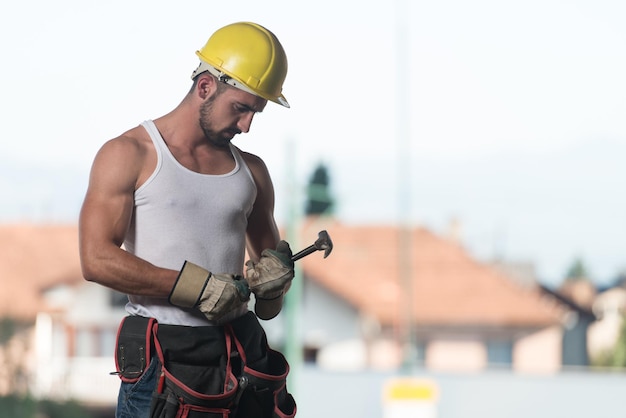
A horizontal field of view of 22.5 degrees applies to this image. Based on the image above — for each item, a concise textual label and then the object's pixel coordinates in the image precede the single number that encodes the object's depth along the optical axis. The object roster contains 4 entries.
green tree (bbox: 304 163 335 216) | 83.32
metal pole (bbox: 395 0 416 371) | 35.12
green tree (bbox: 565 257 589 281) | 100.66
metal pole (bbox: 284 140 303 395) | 28.31
